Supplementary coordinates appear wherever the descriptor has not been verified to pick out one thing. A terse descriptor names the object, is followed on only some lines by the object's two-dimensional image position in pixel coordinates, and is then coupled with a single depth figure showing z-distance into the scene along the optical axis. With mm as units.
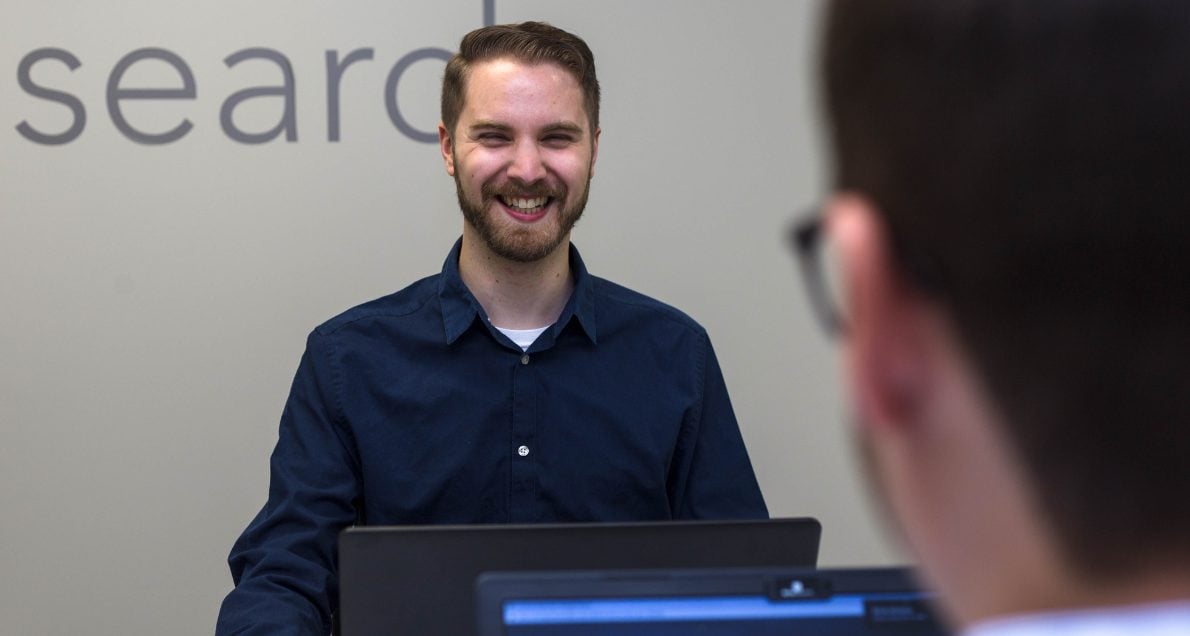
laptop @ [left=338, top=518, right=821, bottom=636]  1242
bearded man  2064
